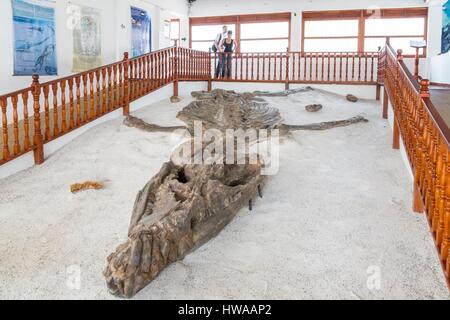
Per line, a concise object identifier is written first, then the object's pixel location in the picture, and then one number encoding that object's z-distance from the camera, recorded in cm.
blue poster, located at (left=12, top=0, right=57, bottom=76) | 666
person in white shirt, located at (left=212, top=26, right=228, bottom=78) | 1102
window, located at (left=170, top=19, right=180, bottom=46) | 1309
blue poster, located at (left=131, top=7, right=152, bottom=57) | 1041
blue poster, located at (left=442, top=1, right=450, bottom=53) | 976
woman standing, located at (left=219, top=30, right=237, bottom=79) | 1079
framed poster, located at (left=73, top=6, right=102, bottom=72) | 818
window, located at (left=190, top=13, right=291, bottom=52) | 1250
